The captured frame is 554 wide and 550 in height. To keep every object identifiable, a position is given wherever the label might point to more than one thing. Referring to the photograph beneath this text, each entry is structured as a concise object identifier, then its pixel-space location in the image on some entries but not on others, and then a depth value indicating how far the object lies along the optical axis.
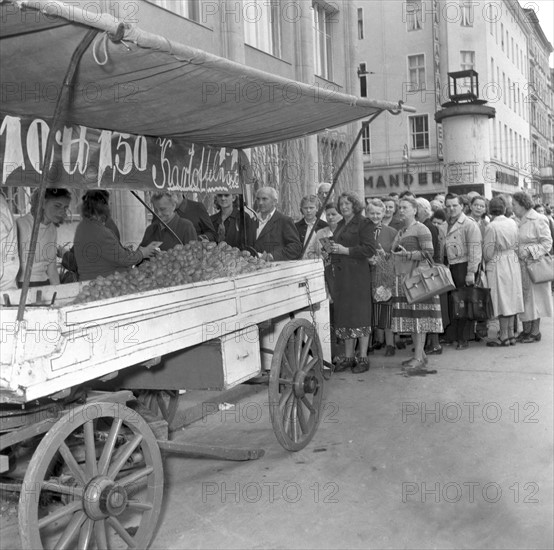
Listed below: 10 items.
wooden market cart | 3.19
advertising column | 22.12
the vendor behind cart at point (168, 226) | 6.94
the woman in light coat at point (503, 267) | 9.51
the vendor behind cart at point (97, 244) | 5.35
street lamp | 39.51
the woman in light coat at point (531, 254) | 9.66
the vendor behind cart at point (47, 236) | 5.77
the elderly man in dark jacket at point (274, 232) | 7.14
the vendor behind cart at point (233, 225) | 7.84
